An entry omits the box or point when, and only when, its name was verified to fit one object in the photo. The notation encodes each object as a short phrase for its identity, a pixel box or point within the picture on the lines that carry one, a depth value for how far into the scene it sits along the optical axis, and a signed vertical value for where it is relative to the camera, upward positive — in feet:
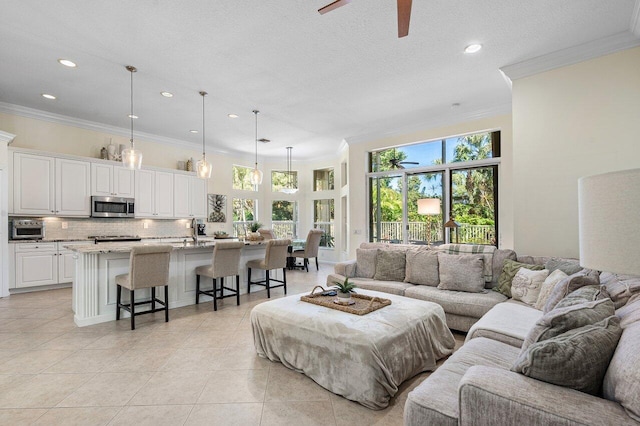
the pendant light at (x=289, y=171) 28.94 +4.57
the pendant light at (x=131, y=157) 12.52 +2.55
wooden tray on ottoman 8.34 -2.50
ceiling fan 6.38 +4.39
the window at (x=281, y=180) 30.76 +3.73
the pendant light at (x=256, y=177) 16.89 +2.22
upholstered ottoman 6.71 -3.10
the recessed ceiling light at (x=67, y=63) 12.05 +6.19
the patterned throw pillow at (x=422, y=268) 12.55 -2.16
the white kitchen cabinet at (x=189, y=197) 23.29 +1.68
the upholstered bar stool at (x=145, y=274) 11.30 -2.09
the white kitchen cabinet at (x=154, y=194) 21.21 +1.76
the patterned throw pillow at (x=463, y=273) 11.43 -2.18
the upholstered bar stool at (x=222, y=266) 13.69 -2.15
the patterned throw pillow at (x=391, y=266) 13.58 -2.20
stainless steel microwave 19.06 +0.79
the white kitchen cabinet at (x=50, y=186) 16.66 +1.94
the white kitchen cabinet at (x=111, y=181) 19.24 +2.47
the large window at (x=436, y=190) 17.42 +1.63
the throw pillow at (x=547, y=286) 8.97 -2.10
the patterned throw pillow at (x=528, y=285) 9.70 -2.26
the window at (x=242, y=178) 28.30 +3.64
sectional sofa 3.52 -2.16
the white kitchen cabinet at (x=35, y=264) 16.34 -2.41
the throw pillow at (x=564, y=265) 9.46 -1.63
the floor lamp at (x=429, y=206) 17.15 +0.56
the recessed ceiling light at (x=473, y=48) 10.93 +6.00
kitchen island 11.66 -2.40
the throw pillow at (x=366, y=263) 14.25 -2.19
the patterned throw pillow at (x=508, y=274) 10.86 -2.10
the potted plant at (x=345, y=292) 8.95 -2.23
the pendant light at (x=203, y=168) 15.21 +2.47
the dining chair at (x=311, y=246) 24.04 -2.29
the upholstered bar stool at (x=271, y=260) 15.79 -2.26
